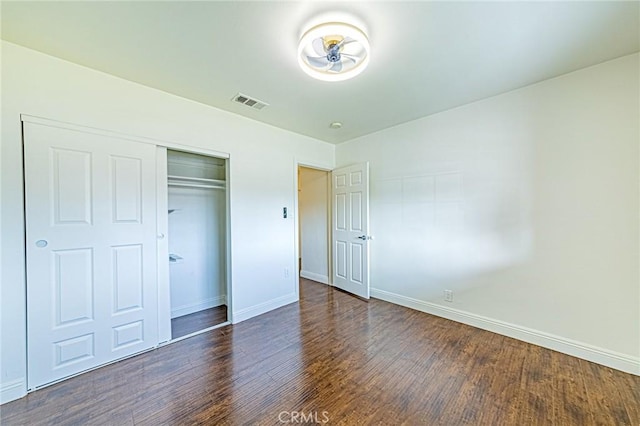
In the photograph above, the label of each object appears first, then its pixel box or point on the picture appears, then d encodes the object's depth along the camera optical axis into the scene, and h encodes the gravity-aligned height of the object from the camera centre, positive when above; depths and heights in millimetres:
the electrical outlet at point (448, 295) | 3045 -1045
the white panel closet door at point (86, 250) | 1891 -286
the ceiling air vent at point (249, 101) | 2643 +1253
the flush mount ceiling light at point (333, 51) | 1607 +1176
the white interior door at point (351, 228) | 3742 -249
